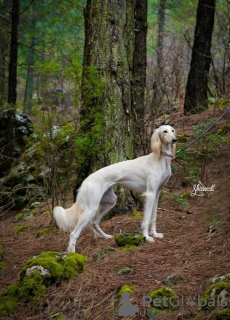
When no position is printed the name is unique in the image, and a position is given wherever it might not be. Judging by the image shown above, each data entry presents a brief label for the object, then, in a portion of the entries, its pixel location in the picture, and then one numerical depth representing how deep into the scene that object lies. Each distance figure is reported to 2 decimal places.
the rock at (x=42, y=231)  7.28
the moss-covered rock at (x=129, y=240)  5.89
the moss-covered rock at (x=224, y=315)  3.66
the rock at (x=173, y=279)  4.55
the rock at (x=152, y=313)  4.07
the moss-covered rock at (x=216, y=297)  3.87
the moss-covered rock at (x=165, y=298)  4.14
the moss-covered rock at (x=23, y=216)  8.99
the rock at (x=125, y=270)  5.04
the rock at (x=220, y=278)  4.24
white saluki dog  6.07
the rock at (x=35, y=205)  9.66
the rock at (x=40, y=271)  4.92
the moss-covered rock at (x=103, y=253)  5.64
